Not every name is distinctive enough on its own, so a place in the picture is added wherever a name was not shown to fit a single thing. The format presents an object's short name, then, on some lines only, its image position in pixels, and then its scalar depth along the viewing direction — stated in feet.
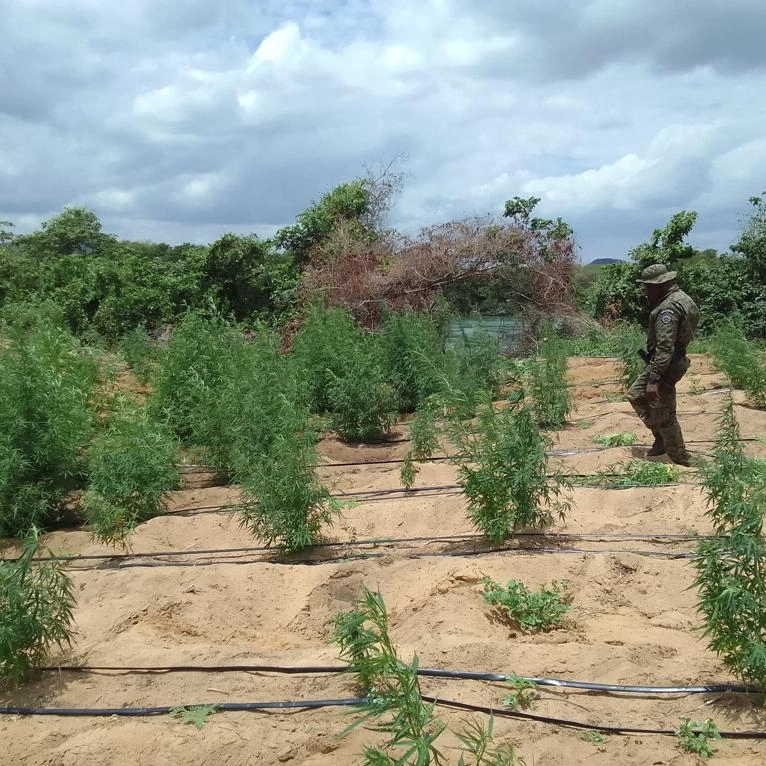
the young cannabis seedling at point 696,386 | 35.38
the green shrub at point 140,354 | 37.50
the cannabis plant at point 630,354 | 35.29
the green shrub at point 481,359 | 36.65
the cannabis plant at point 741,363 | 32.14
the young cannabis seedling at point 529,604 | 14.20
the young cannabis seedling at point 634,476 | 21.06
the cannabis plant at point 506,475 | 16.79
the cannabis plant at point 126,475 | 21.49
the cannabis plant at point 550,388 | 28.22
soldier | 23.54
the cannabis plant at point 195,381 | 27.30
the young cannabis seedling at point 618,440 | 27.63
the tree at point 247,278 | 58.29
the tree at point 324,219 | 59.26
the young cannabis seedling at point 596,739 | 10.38
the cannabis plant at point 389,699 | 8.55
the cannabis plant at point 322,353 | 35.94
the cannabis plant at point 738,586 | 10.68
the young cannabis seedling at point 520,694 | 11.31
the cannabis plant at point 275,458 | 17.89
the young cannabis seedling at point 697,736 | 10.12
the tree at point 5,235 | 75.77
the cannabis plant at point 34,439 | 23.40
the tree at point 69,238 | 84.48
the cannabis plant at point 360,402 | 34.12
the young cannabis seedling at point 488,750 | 8.66
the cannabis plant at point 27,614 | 12.63
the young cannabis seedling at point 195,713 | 11.60
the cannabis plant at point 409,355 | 36.14
